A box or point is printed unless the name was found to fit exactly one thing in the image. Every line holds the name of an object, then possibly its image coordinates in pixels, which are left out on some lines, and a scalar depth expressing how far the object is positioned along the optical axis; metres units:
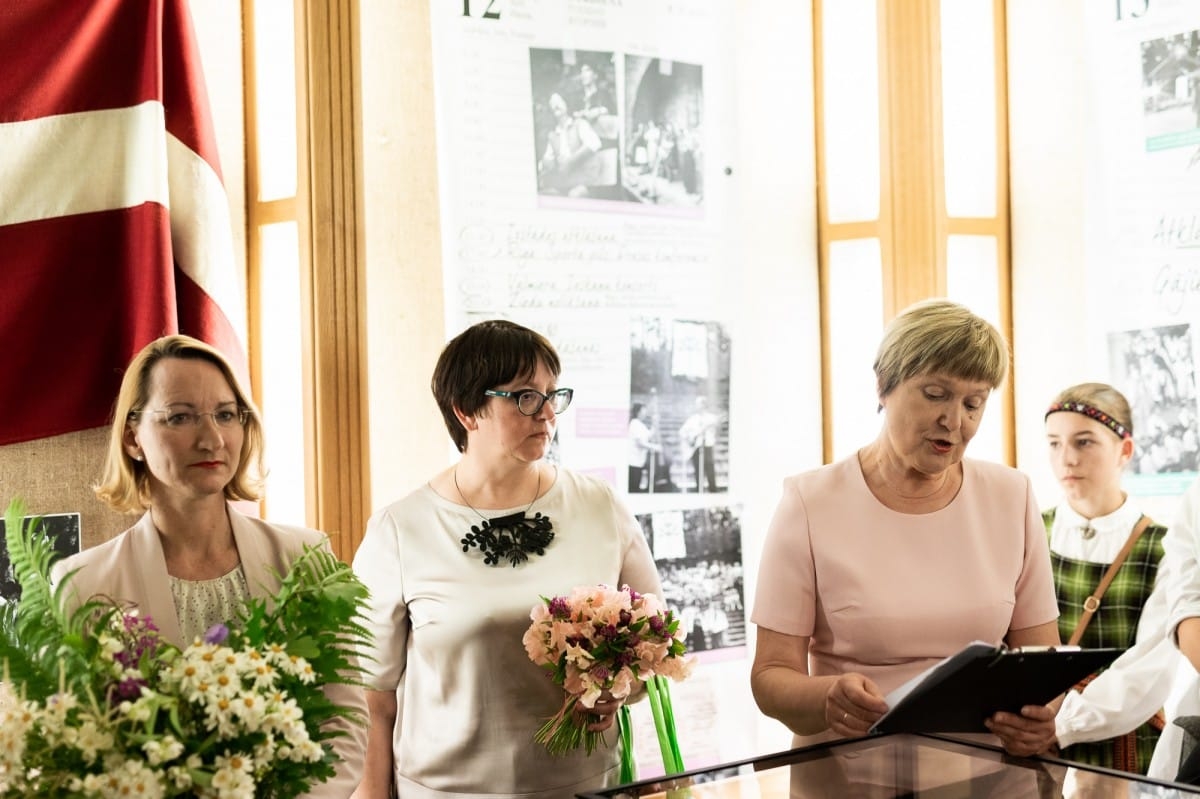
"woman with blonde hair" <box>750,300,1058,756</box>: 2.68
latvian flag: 3.27
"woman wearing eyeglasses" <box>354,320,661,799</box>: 2.80
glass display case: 1.86
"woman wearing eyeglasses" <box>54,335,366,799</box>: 2.49
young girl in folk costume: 3.57
